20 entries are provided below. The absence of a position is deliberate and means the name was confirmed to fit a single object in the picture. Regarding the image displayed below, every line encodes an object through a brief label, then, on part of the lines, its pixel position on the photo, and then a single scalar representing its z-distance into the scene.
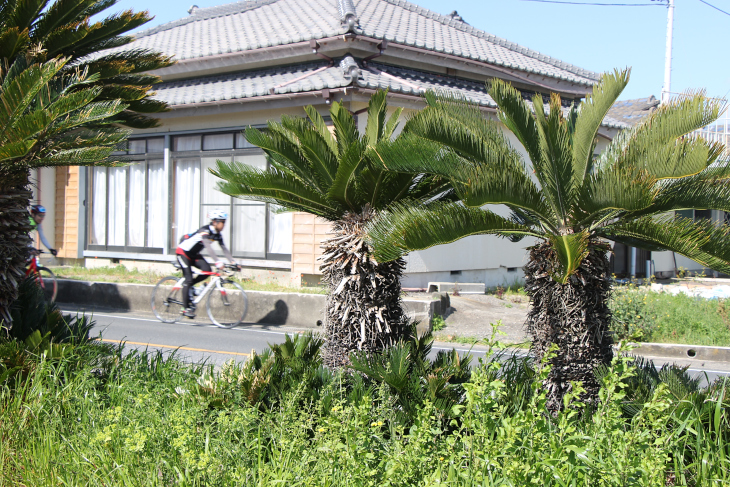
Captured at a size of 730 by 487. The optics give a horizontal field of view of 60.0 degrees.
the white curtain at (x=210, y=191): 15.66
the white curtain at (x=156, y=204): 16.64
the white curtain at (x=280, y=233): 14.55
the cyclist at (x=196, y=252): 11.27
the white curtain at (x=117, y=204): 17.45
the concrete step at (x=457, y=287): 13.71
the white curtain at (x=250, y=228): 15.10
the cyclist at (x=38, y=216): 10.97
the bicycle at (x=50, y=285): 12.82
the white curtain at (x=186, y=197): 16.06
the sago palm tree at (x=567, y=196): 4.67
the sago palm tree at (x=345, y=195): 5.79
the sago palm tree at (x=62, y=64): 5.91
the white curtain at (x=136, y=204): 17.06
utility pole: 20.97
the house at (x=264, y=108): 13.88
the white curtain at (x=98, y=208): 17.86
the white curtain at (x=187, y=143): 15.86
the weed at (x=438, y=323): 10.77
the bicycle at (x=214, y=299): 11.70
